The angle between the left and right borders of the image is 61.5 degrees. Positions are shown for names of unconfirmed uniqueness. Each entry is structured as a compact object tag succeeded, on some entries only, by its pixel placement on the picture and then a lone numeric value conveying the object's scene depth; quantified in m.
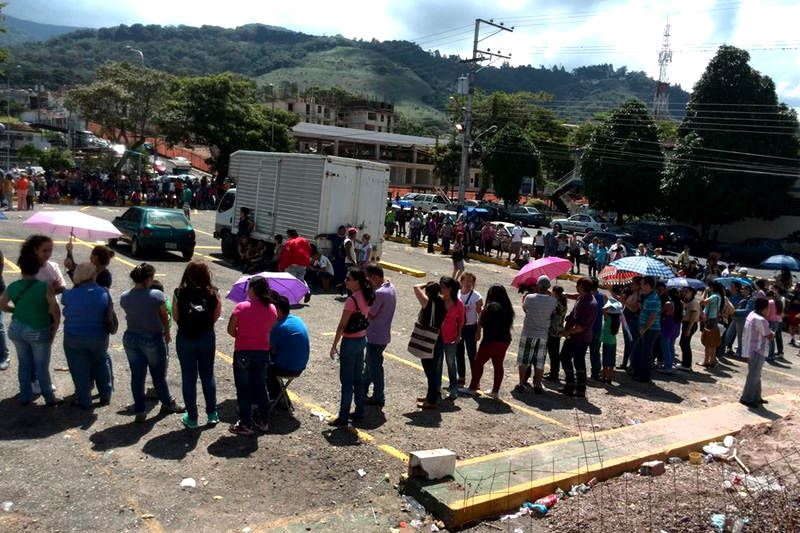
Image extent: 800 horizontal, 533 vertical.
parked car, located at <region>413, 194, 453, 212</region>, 45.50
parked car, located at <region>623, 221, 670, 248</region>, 37.81
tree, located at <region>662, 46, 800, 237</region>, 37.56
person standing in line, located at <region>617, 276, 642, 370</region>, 10.32
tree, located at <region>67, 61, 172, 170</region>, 44.25
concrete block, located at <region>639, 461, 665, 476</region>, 6.73
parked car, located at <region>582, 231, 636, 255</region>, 35.34
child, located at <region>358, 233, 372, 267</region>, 16.08
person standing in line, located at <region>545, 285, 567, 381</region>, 9.34
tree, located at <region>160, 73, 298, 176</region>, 41.69
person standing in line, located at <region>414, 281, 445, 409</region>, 7.74
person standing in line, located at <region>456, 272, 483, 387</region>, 8.77
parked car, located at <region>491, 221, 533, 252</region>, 26.61
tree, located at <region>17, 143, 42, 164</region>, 52.21
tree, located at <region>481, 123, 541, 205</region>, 47.94
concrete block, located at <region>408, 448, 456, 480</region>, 5.83
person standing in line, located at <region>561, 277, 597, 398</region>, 8.98
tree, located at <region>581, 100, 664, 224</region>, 41.62
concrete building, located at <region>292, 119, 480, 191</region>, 70.62
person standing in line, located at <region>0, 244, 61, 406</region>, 6.70
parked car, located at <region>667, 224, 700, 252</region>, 37.75
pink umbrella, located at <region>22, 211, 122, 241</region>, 8.64
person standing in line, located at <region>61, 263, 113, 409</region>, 6.50
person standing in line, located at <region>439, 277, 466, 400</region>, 7.89
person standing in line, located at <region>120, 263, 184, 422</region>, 6.44
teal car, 17.73
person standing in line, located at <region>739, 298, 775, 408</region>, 9.14
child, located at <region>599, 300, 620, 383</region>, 9.91
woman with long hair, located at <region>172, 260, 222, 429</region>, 6.28
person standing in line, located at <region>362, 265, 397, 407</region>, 7.26
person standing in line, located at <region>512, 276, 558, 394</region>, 8.68
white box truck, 16.41
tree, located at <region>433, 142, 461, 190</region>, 58.59
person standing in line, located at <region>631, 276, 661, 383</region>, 10.04
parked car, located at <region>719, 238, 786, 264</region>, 36.09
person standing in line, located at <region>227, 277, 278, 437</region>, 6.41
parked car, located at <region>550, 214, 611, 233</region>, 41.75
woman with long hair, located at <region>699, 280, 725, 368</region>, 12.24
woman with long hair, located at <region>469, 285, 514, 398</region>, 8.34
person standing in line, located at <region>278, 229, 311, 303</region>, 13.80
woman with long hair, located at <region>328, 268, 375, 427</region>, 6.91
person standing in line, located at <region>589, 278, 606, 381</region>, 9.61
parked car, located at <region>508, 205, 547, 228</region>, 45.12
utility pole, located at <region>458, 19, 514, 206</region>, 32.59
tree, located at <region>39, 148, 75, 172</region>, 48.34
